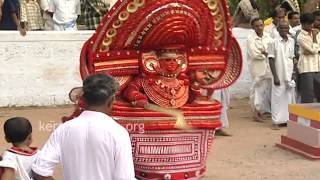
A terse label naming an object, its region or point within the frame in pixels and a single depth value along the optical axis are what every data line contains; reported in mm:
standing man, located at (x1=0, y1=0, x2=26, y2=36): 10305
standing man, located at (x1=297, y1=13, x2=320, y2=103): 8484
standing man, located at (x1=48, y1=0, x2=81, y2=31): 10906
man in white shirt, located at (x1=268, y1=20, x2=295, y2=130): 8734
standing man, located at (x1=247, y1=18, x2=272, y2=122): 8984
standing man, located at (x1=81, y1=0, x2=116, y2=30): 10750
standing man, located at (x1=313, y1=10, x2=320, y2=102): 8855
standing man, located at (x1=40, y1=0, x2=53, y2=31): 10961
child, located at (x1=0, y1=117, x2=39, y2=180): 3697
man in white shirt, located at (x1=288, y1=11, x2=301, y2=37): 10023
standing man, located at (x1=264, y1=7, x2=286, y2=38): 9320
